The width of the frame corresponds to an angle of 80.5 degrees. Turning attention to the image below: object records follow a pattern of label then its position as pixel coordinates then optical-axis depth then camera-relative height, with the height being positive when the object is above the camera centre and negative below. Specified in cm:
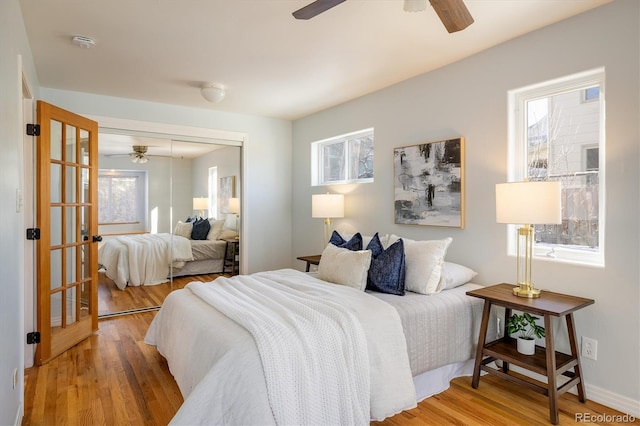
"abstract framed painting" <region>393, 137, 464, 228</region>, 314 +23
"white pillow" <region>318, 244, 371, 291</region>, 281 -45
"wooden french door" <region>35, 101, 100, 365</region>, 295 -19
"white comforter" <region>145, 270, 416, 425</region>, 169 -76
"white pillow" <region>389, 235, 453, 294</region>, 272 -42
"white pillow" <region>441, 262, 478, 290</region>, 283 -50
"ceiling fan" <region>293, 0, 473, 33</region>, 173 +94
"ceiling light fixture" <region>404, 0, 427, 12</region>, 171 +93
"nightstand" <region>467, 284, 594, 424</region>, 215 -92
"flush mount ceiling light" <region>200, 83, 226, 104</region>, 373 +117
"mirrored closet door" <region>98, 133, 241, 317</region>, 435 -6
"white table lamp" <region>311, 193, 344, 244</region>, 425 +4
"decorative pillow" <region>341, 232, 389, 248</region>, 331 -28
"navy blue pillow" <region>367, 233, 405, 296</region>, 275 -46
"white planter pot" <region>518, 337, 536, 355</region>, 244 -89
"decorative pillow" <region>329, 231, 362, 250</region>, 330 -30
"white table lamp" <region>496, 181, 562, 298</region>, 226 +2
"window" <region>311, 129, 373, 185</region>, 427 +61
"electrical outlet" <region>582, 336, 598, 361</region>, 238 -88
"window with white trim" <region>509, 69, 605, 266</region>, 244 +40
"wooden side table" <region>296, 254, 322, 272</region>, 407 -56
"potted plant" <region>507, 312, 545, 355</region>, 245 -82
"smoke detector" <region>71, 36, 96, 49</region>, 272 +122
